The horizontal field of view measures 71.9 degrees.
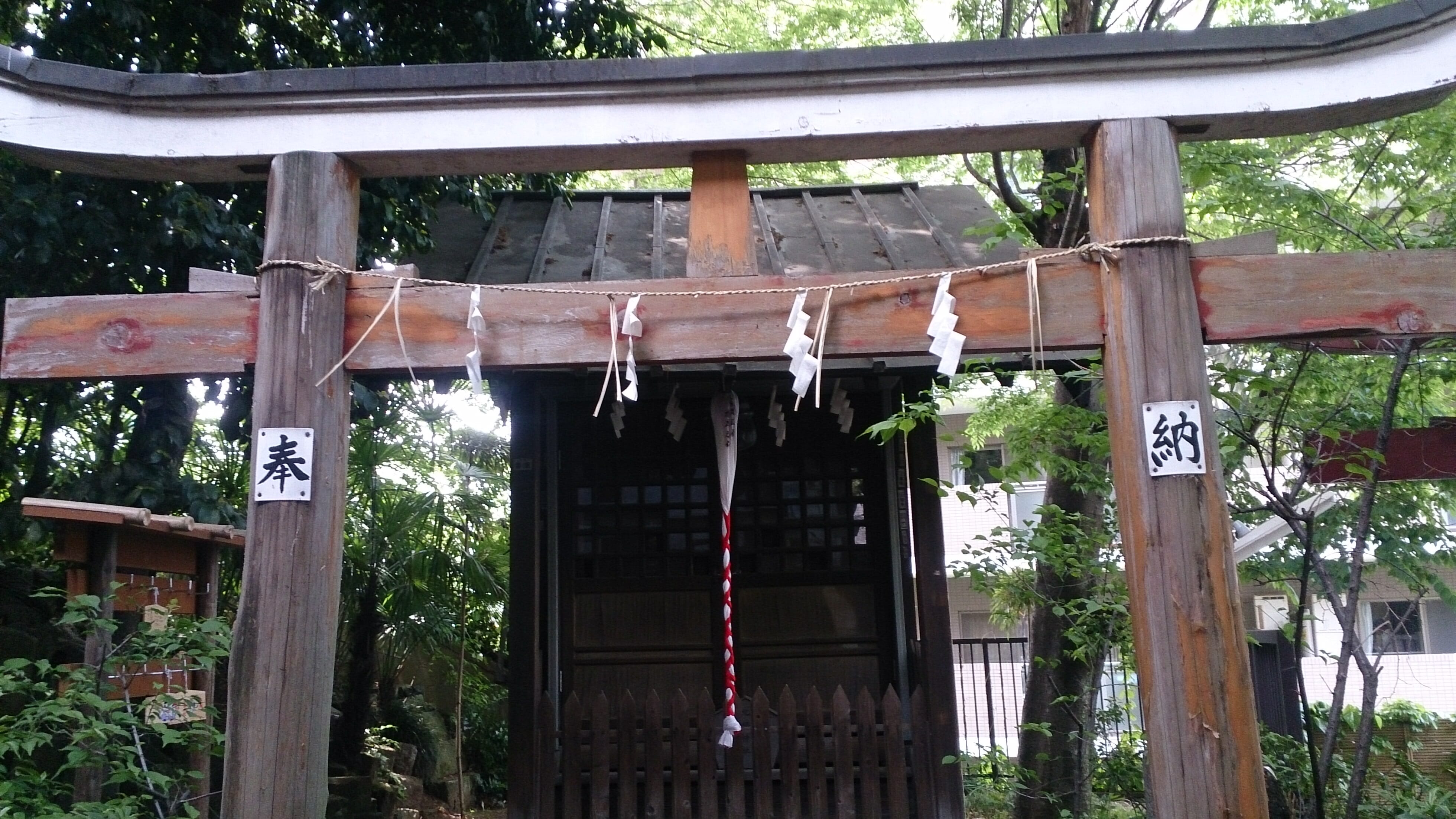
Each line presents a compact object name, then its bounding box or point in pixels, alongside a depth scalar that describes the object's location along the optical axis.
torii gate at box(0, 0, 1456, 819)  3.74
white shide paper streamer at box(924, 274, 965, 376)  3.77
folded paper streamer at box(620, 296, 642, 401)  3.85
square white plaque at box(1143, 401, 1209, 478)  3.64
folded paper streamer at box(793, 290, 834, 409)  3.83
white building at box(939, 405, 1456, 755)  12.91
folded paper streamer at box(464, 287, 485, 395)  3.85
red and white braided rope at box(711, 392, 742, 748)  6.23
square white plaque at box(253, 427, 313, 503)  3.73
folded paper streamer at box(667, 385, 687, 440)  7.15
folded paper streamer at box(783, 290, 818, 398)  3.75
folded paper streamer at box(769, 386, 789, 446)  7.01
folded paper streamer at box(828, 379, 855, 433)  7.30
